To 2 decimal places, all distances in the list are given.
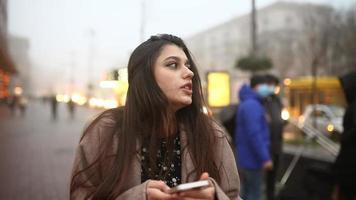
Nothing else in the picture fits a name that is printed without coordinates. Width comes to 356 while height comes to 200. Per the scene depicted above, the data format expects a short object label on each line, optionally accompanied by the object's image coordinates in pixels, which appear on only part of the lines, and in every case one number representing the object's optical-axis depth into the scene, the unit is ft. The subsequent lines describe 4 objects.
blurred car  55.62
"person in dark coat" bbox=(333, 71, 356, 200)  11.97
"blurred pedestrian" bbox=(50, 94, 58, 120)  72.34
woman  5.69
